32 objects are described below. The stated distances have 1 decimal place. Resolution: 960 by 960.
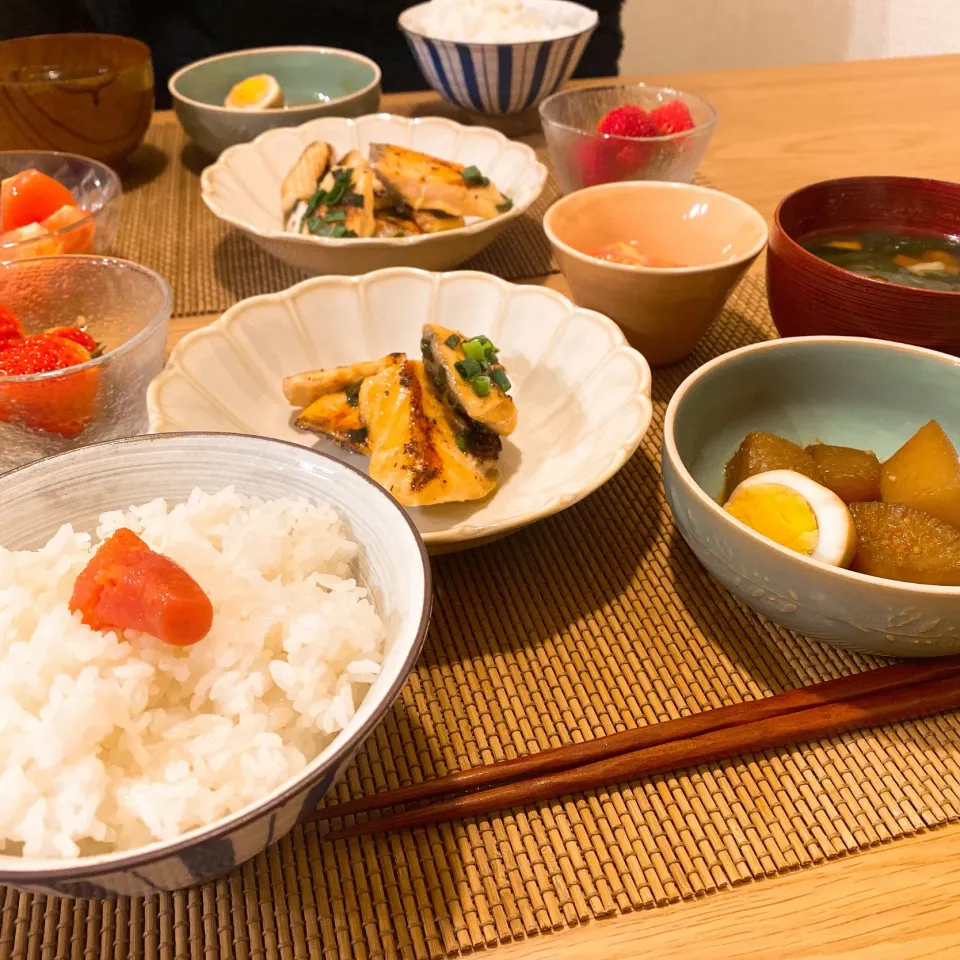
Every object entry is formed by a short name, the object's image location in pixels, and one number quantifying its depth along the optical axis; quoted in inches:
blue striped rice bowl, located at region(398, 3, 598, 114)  26.7
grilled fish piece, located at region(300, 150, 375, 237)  21.6
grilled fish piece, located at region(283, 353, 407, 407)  18.5
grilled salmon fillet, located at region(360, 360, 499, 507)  16.8
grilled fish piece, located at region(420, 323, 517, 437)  17.4
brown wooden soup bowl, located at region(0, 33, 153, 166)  24.5
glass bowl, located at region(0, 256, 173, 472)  17.2
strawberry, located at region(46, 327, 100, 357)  18.5
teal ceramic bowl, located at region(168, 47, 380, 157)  25.6
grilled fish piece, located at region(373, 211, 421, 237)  22.1
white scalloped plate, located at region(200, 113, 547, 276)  20.9
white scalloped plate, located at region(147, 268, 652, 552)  17.3
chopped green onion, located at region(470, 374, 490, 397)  17.5
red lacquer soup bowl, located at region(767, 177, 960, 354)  17.7
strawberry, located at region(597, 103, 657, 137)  23.6
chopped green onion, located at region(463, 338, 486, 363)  18.0
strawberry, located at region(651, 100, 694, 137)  23.7
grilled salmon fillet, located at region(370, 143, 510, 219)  22.0
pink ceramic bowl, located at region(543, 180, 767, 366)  19.1
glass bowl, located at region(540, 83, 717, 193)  23.1
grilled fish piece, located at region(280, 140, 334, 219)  22.8
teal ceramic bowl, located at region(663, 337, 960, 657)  14.2
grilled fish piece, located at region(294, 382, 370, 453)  18.2
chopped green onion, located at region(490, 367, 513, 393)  17.8
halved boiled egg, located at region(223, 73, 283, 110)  26.9
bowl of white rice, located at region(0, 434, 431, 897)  11.0
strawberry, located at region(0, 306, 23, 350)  18.3
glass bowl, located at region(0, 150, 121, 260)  20.4
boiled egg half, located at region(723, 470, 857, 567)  15.3
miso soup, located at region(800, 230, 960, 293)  19.4
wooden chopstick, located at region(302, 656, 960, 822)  14.3
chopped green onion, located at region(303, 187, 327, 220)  22.2
